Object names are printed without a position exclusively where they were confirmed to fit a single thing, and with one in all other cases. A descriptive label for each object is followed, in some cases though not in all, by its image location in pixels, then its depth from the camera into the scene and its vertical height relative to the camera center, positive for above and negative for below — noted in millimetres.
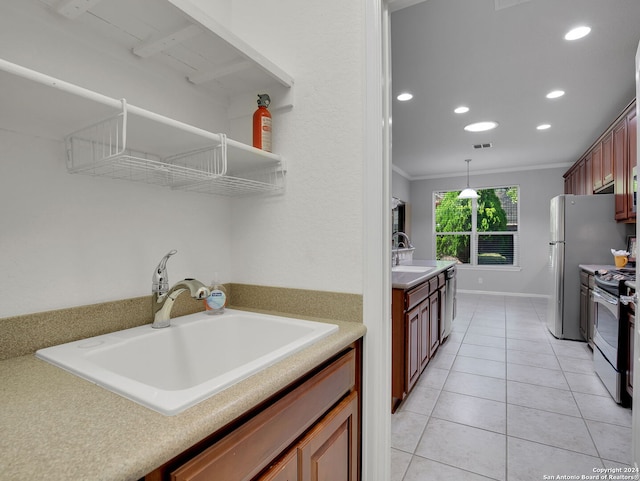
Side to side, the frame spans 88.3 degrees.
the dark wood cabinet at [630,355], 2104 -766
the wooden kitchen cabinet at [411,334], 2031 -649
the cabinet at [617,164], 2988 +792
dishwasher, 3254 -671
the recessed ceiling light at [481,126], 3830 +1331
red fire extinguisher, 1312 +462
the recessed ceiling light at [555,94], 3000 +1332
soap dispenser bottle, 1226 -234
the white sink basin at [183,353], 640 -314
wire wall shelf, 913 +266
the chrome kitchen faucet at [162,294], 1100 -186
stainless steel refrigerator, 3461 -60
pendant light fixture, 5418 +728
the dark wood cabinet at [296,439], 581 -443
